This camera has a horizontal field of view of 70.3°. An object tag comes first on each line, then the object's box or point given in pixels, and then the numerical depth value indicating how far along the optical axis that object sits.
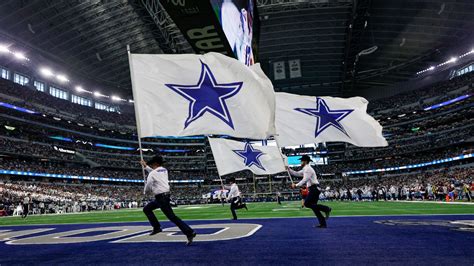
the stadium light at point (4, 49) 48.12
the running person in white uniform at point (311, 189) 8.82
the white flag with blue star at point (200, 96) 7.47
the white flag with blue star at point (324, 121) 13.16
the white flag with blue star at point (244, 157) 16.50
